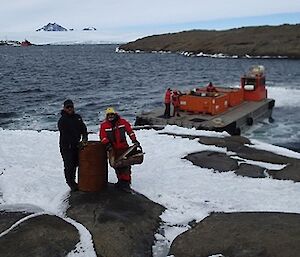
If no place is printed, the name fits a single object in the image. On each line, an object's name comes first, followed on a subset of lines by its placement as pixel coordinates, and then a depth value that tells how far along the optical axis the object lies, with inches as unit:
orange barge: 759.1
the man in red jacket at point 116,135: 342.3
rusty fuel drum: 334.6
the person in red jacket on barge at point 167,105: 799.8
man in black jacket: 338.3
